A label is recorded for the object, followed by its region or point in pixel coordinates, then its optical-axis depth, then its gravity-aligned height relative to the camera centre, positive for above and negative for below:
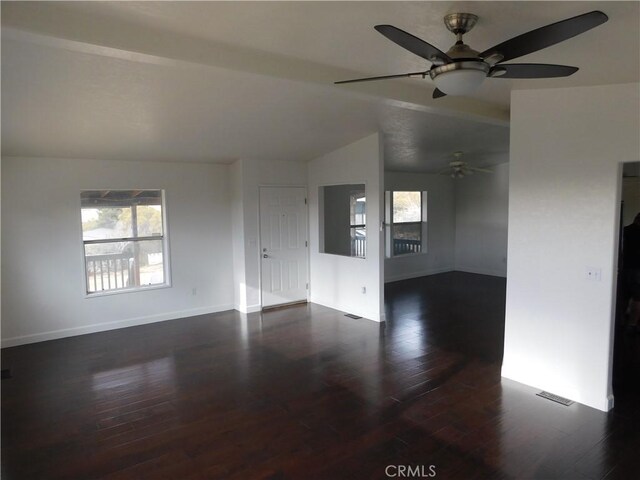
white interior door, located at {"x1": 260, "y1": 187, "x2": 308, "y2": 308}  6.52 -0.56
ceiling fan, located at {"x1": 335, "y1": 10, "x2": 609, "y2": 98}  1.86 +0.74
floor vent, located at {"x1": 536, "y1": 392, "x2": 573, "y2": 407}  3.44 -1.60
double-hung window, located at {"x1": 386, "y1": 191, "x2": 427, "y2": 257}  8.71 -0.32
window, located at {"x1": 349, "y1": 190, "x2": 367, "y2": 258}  8.22 -0.22
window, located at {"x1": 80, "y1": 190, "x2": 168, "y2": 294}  5.56 -0.36
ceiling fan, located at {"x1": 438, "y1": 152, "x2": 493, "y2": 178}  7.05 +0.64
